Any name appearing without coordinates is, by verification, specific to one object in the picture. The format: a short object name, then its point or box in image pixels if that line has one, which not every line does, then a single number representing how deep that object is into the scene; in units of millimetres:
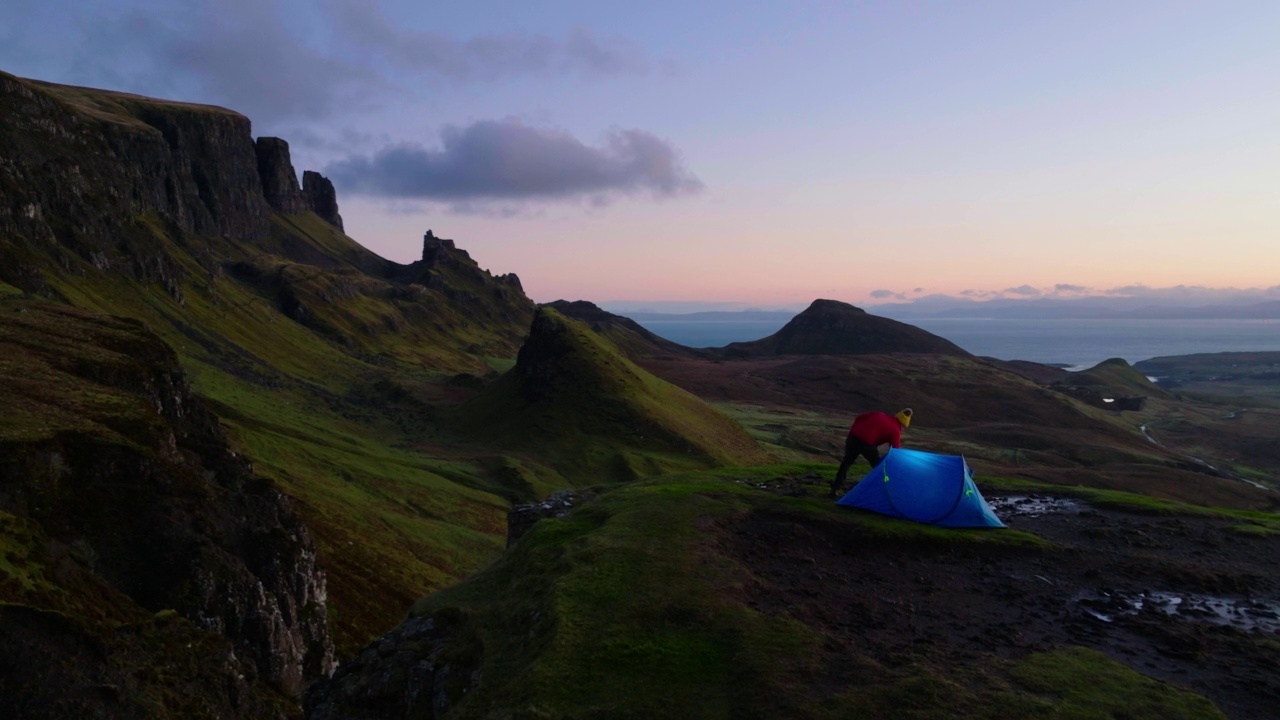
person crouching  26766
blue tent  24094
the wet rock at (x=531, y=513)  29953
